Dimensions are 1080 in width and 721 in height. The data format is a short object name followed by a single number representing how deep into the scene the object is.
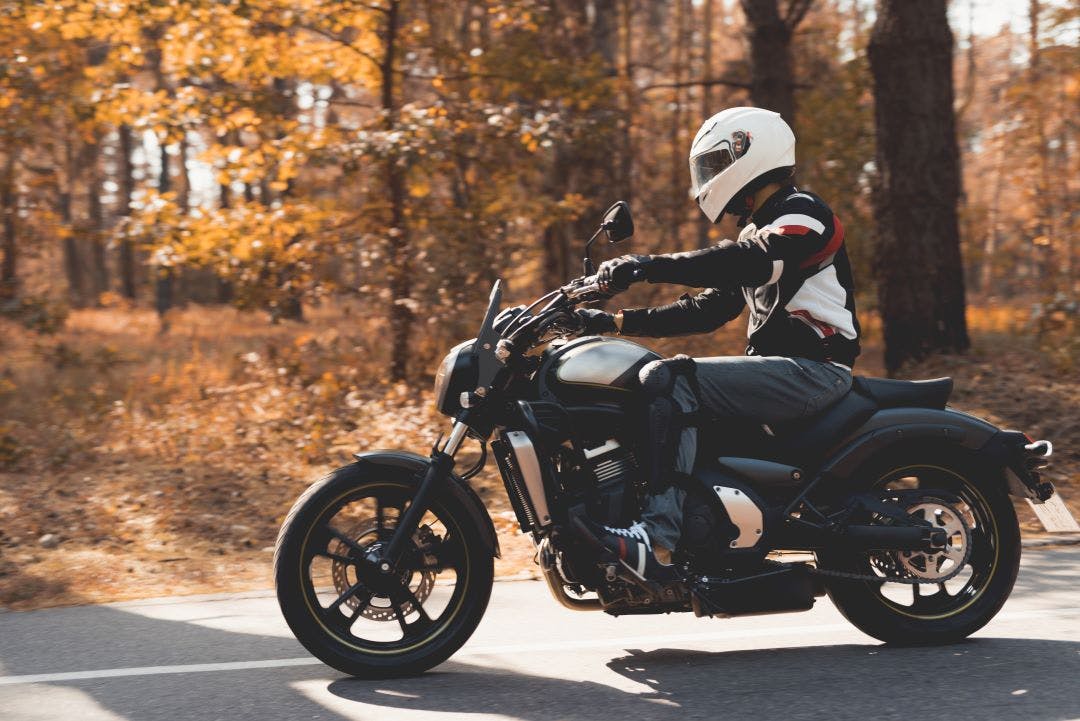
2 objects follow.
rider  4.35
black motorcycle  4.32
